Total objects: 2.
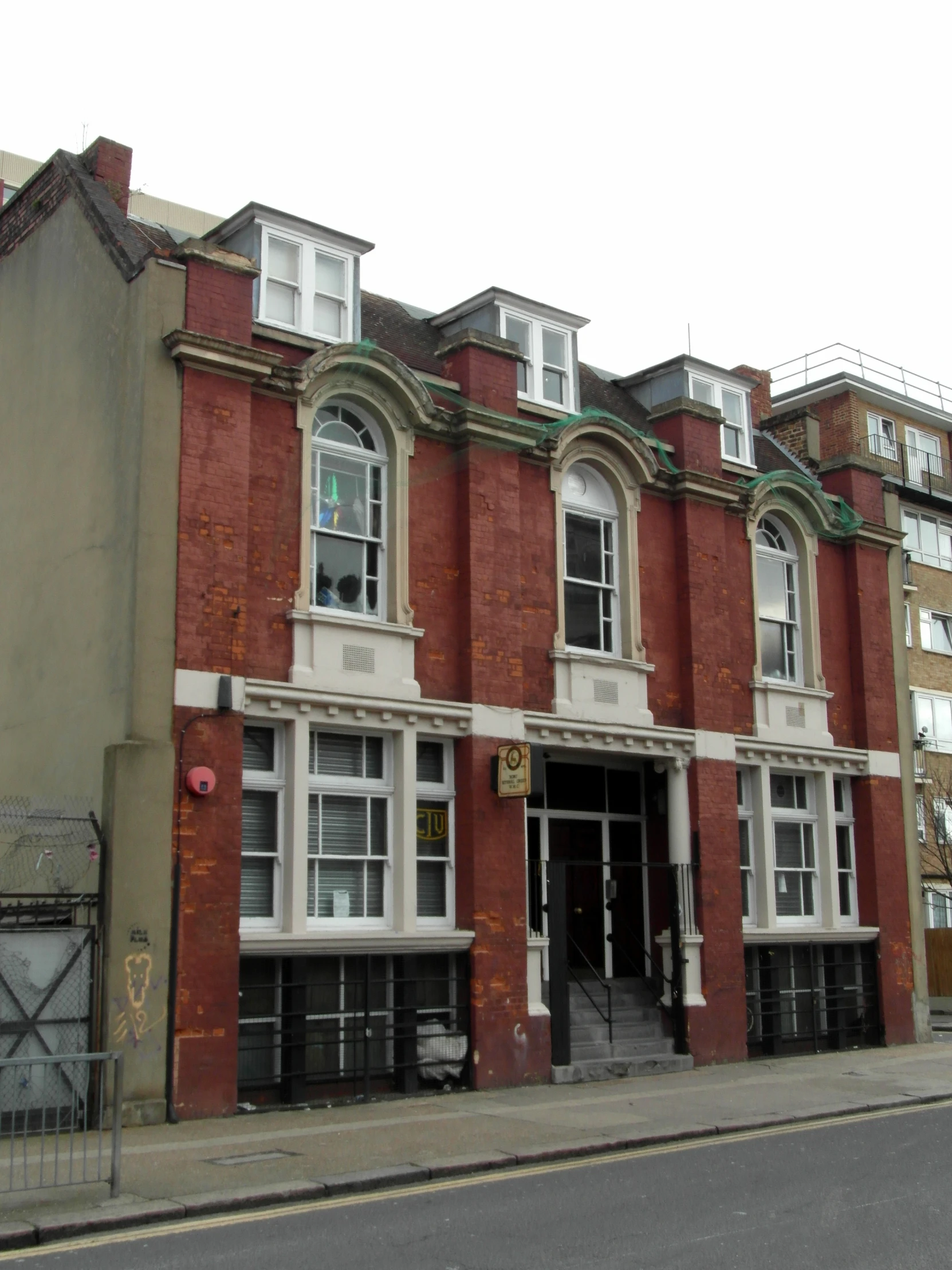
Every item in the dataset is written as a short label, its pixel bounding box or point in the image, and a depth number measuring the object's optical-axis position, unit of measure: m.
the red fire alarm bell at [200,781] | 14.02
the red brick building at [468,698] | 14.65
